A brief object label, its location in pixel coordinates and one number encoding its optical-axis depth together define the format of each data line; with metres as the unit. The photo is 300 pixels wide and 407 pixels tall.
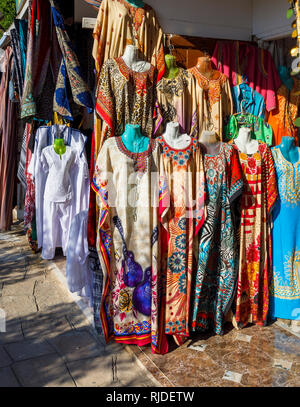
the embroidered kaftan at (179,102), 3.27
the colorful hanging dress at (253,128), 3.54
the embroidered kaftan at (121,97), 3.10
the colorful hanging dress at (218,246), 3.14
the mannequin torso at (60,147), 4.20
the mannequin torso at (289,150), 3.39
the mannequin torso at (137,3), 3.28
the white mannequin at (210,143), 3.22
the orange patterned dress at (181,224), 3.05
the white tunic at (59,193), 4.20
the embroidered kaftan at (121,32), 3.18
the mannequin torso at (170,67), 3.37
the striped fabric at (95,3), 3.32
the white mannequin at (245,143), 3.34
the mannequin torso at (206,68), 3.48
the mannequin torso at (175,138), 3.06
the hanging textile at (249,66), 3.72
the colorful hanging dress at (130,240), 2.98
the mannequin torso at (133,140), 2.99
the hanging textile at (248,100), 3.67
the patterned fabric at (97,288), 3.21
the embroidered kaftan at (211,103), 3.43
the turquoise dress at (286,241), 3.41
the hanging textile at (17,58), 4.88
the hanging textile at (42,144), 4.21
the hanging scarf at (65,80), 3.52
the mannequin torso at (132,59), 3.14
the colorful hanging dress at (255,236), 3.31
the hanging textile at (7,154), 6.26
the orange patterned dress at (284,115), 3.77
